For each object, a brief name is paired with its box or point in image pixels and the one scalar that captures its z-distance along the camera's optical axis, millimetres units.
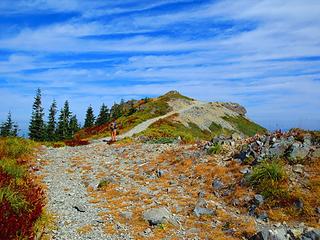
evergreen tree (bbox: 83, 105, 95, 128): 115000
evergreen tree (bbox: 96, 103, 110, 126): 107688
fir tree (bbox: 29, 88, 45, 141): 83812
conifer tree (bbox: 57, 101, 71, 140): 95288
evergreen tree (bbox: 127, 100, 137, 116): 86081
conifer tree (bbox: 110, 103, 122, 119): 104438
